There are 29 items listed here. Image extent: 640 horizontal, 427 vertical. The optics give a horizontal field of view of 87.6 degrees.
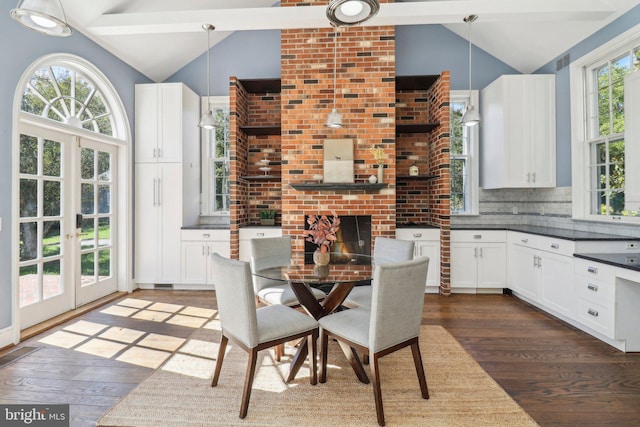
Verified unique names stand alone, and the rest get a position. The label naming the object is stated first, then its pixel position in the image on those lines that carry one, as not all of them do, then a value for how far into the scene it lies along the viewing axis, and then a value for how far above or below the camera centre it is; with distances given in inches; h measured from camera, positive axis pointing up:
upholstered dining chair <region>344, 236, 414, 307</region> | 108.7 -16.4
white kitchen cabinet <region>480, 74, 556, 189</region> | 173.9 +41.4
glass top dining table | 88.5 -18.2
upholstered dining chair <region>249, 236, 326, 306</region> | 110.7 -18.8
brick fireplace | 171.8 +46.5
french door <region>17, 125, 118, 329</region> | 126.9 -4.2
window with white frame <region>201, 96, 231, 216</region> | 209.3 +30.3
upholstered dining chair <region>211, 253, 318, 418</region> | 77.1 -28.0
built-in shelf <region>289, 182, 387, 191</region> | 165.6 +12.5
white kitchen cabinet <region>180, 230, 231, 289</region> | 184.1 -22.8
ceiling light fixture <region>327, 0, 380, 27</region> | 80.7 +49.8
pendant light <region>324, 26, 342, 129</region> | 140.2 +38.3
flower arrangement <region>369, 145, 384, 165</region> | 169.6 +29.3
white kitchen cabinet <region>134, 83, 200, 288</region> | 184.9 +12.2
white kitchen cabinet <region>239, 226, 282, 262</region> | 179.6 -12.2
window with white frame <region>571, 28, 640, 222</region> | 138.7 +36.6
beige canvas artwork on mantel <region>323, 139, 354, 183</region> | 169.8 +25.9
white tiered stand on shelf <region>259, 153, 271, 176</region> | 190.7 +27.2
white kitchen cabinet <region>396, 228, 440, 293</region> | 175.2 -16.1
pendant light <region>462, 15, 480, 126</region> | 156.2 +43.7
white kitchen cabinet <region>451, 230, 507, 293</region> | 175.3 -25.9
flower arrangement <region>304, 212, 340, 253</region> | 97.6 -6.1
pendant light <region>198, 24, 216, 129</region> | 145.8 +63.4
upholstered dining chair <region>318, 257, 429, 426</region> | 74.6 -26.5
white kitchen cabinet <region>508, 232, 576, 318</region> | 132.8 -27.3
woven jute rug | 75.8 -47.0
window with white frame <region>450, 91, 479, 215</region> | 199.0 +28.5
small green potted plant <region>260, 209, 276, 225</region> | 194.1 -3.3
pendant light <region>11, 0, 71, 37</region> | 67.1 +41.2
